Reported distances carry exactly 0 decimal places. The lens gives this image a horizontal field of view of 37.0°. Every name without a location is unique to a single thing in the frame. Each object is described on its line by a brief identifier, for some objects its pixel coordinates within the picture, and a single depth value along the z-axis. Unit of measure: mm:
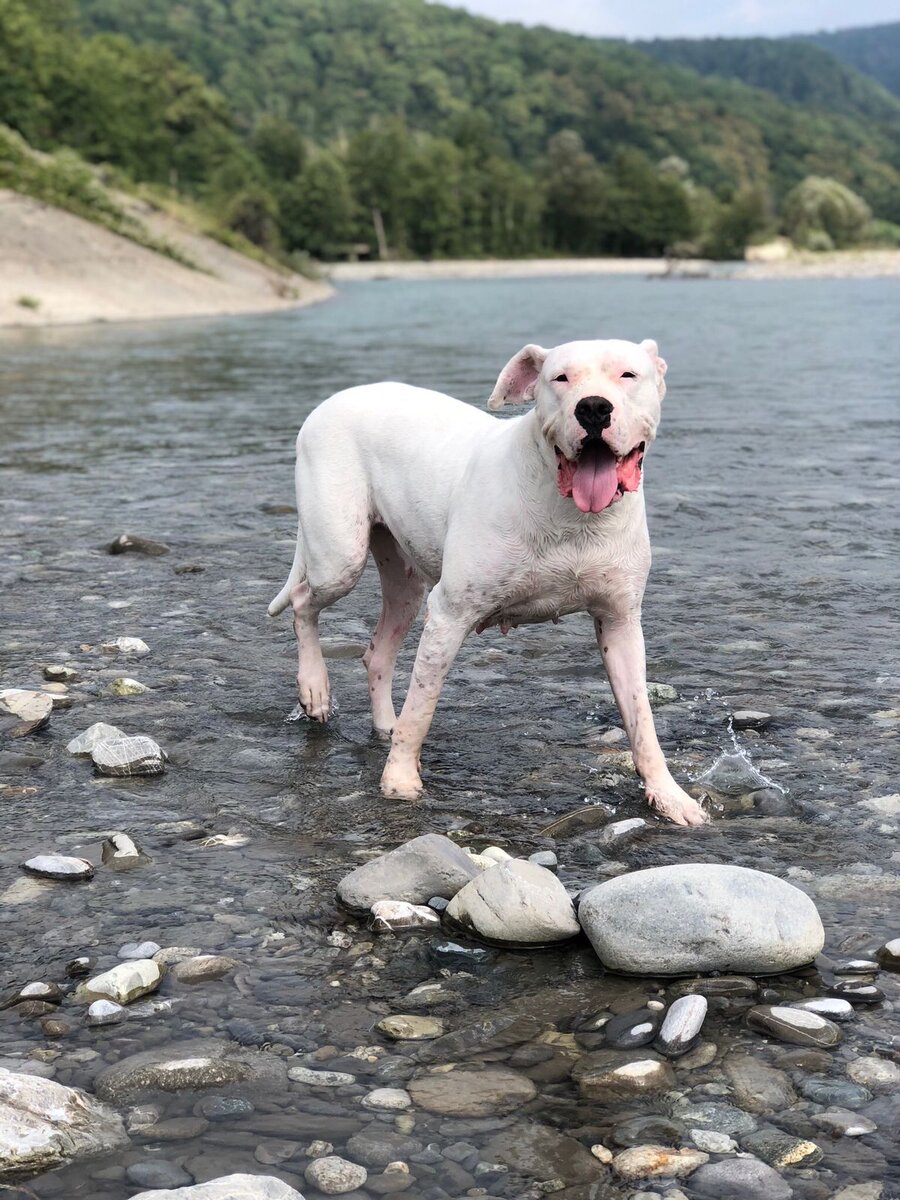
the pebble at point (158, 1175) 2879
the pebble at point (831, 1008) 3574
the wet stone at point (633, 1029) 3467
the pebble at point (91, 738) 5691
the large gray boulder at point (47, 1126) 2900
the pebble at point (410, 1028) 3529
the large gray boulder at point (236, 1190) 2699
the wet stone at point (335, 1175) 2893
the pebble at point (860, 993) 3645
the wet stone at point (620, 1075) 3246
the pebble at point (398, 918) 4172
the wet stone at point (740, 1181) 2848
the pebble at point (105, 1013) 3578
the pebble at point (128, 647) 7168
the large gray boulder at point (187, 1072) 3262
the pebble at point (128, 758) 5465
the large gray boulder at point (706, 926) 3816
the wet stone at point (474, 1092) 3180
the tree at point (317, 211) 133000
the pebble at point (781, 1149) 2957
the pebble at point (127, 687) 6522
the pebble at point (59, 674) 6699
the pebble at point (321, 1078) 3297
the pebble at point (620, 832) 4863
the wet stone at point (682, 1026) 3426
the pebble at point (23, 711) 5934
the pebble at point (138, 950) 3924
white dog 4633
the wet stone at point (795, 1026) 3447
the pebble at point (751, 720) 6051
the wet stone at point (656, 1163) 2916
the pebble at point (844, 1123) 3049
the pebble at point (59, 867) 4473
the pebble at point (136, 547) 9656
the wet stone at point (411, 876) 4289
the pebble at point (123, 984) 3696
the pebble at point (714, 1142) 3000
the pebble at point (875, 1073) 3234
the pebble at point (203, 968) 3844
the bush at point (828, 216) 156500
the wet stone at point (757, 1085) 3180
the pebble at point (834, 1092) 3178
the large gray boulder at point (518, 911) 4035
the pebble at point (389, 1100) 3182
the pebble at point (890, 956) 3832
